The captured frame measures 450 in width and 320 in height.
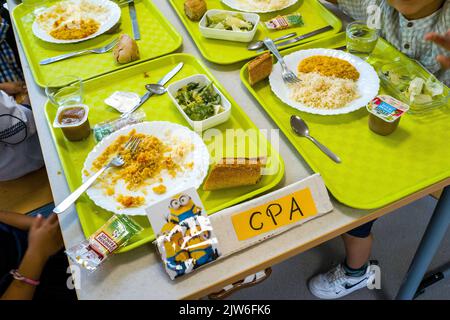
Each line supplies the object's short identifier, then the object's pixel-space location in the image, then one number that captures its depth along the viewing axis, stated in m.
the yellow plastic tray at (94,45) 1.44
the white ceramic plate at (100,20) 1.57
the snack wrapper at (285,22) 1.55
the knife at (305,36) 1.47
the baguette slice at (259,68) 1.28
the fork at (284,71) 1.29
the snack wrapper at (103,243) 0.84
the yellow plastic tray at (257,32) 1.46
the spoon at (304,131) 1.06
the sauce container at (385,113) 1.06
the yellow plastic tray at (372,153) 0.98
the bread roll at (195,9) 1.61
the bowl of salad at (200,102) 1.17
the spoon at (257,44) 1.46
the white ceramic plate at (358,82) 1.19
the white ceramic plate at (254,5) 1.66
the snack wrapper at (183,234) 0.84
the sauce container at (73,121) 1.13
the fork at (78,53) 1.48
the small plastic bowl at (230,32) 1.48
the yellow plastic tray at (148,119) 0.98
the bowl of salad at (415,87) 1.15
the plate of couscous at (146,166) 1.00
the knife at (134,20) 1.59
